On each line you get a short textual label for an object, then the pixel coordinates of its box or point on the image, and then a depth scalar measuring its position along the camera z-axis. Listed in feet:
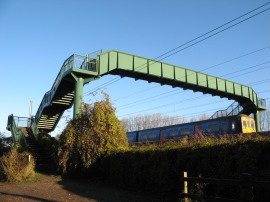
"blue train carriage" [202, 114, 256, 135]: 76.07
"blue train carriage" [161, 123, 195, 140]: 83.47
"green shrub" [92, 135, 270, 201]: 24.01
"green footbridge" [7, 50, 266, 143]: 67.52
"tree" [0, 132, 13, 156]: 103.09
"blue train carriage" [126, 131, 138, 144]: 105.23
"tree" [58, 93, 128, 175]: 48.71
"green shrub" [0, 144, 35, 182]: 47.55
